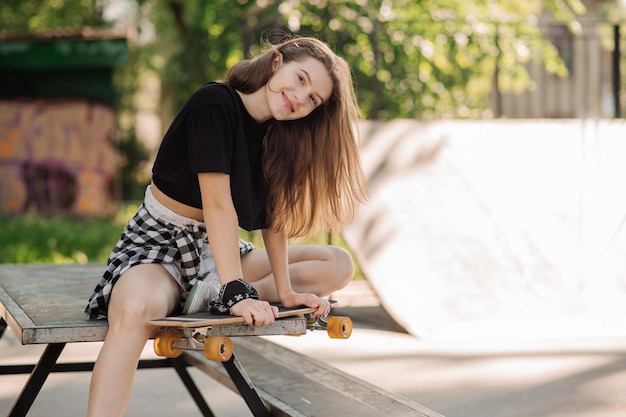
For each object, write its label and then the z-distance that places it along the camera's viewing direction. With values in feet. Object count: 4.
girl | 8.68
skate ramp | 17.93
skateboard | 7.66
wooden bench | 8.30
